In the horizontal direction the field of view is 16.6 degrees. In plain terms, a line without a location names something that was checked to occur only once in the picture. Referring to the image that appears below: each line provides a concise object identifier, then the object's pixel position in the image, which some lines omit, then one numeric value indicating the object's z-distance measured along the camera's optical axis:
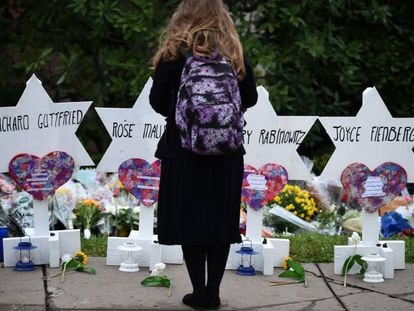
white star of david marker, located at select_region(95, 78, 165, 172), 8.76
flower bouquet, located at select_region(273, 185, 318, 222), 11.11
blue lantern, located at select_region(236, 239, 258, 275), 8.64
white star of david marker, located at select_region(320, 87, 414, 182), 8.71
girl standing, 7.20
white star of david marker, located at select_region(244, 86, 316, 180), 8.75
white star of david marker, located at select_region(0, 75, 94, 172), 8.67
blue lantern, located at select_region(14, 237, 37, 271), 8.62
